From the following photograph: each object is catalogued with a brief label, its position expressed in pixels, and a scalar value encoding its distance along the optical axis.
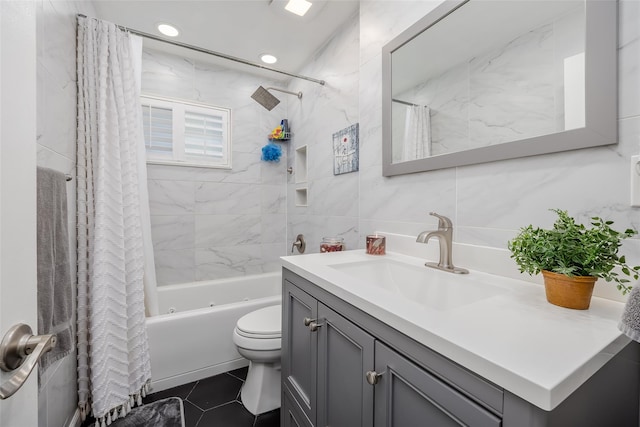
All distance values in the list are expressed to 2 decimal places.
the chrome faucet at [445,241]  1.04
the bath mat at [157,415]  1.40
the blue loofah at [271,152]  2.61
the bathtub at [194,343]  1.66
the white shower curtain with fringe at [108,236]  1.35
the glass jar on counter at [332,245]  1.72
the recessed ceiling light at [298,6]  1.64
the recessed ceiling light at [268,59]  2.30
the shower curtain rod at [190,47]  1.59
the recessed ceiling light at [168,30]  1.91
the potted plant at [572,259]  0.59
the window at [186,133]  2.25
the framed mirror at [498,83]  0.73
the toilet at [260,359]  1.47
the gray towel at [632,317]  0.40
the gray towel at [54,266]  0.80
